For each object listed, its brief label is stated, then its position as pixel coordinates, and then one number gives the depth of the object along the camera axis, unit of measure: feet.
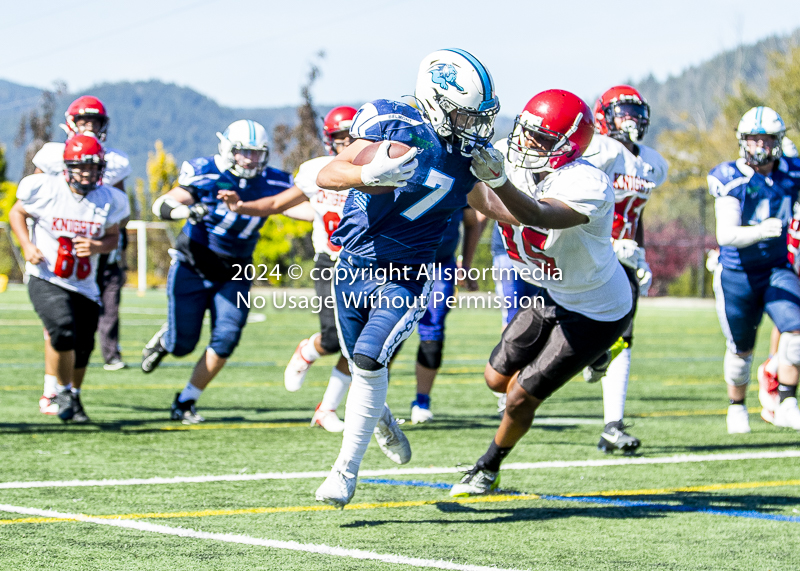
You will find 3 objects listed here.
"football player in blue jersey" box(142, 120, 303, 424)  42.98
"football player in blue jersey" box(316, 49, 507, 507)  25.71
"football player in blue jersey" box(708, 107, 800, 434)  41.47
